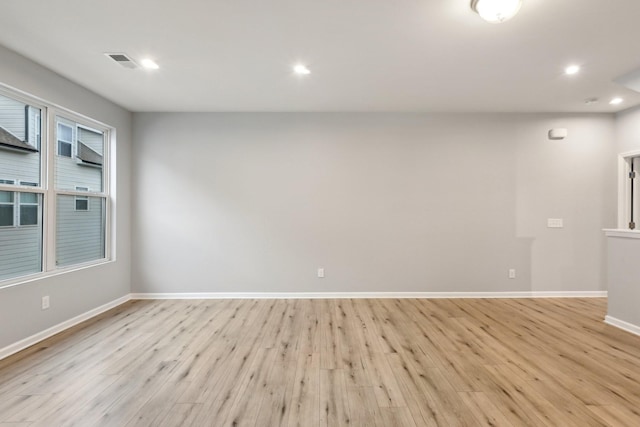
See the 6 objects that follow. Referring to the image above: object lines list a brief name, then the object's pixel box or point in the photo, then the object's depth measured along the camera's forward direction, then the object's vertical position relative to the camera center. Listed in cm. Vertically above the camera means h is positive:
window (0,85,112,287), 279 +29
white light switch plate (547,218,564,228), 447 -11
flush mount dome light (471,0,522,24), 193 +135
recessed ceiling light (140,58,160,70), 289 +150
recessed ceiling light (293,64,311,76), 299 +149
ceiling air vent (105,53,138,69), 278 +149
